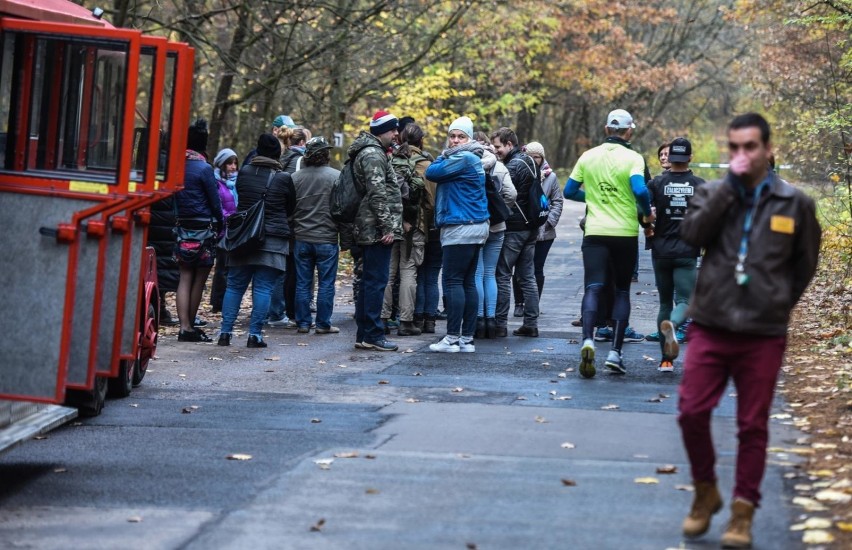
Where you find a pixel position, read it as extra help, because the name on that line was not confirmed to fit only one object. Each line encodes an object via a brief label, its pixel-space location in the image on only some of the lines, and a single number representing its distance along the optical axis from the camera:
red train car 13.25
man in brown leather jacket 11.26
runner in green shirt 20.79
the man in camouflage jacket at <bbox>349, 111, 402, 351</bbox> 23.57
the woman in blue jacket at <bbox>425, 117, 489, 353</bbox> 23.21
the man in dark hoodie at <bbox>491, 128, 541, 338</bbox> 26.58
